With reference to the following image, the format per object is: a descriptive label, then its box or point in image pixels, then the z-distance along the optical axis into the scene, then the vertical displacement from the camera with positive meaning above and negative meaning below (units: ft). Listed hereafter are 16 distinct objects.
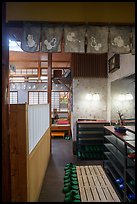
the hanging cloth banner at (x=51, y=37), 6.58 +3.18
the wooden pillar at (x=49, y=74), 15.60 +3.30
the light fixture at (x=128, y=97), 11.36 +0.61
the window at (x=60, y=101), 28.08 +0.57
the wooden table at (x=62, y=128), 22.14 -3.85
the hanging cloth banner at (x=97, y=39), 6.68 +3.14
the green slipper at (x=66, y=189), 8.76 -5.45
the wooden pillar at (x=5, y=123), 4.89 -0.69
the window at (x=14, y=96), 28.38 +1.57
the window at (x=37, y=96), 28.29 +1.57
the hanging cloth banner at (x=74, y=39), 6.63 +3.12
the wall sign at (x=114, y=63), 12.21 +3.84
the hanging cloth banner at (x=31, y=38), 6.51 +3.13
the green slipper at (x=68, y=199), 7.87 -5.44
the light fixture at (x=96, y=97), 15.98 +0.80
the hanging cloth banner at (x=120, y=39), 6.71 +3.16
